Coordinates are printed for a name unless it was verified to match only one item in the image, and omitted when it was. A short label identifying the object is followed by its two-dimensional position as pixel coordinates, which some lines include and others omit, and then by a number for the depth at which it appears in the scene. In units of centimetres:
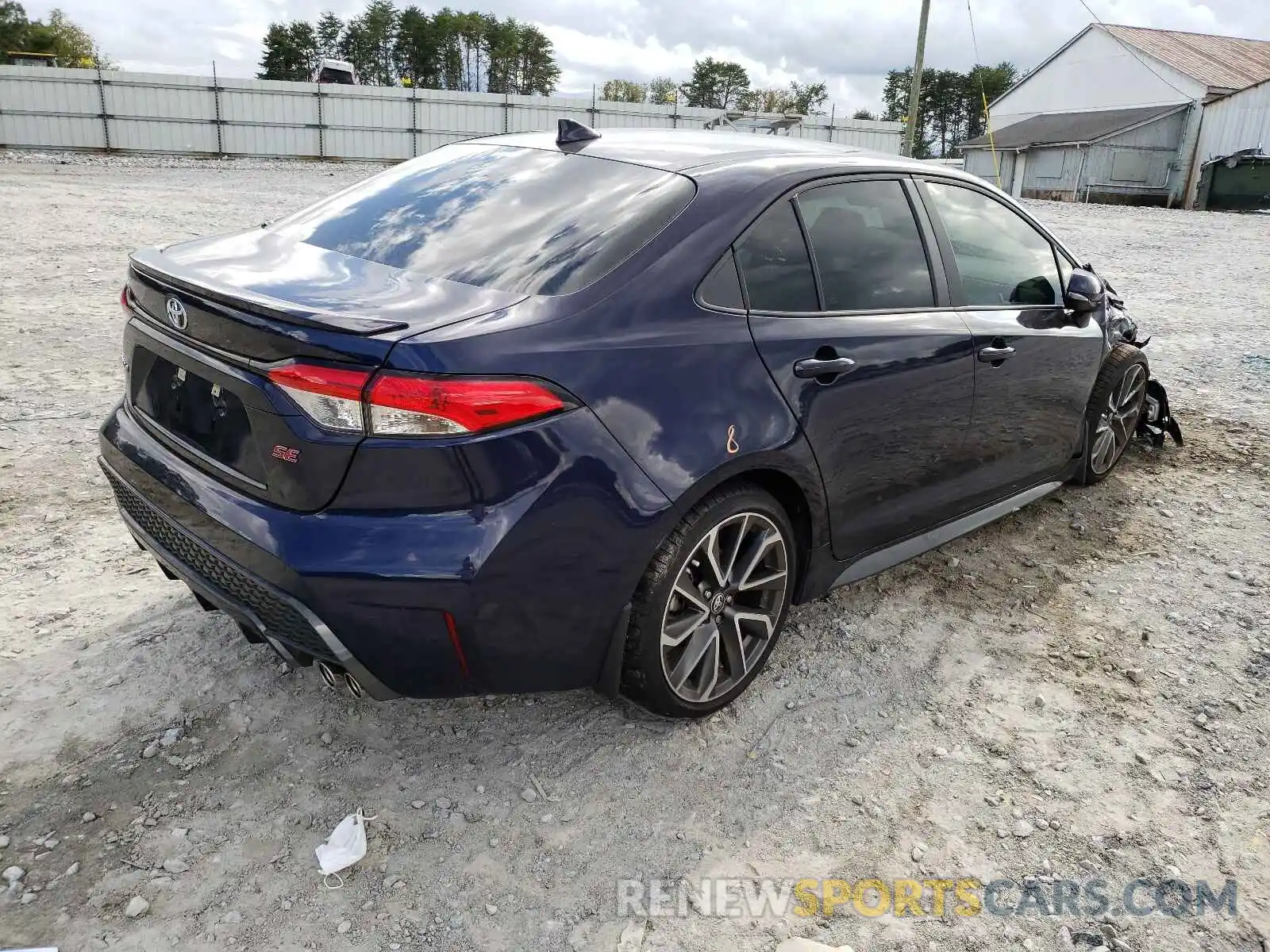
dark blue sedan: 222
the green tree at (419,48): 8650
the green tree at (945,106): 9162
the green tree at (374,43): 8806
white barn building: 3553
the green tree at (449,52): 8662
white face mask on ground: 236
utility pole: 2298
